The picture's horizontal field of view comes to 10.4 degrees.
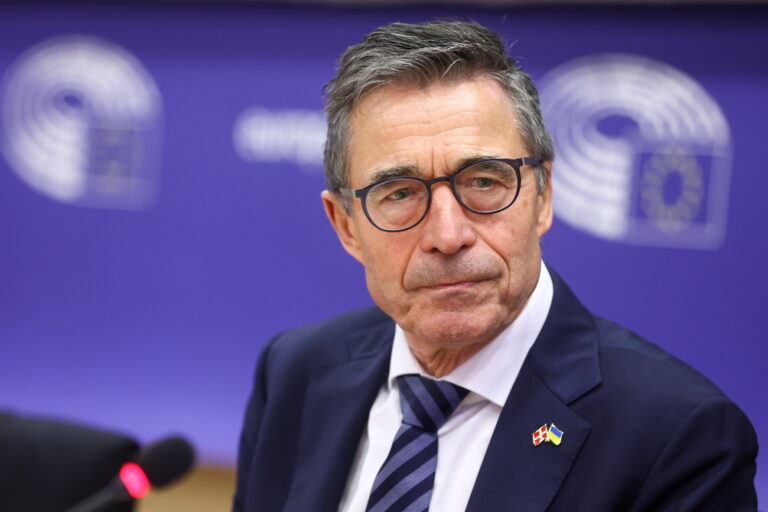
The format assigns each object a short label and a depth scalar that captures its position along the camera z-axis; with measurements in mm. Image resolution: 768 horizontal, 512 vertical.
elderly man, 2951
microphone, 2985
